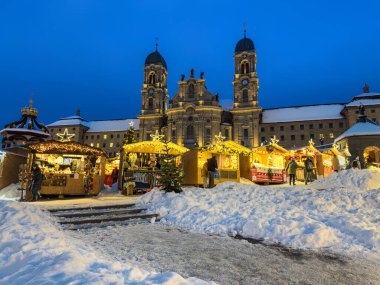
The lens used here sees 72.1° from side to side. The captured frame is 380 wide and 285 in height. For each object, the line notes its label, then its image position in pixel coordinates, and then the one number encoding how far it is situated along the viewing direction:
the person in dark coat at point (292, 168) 18.99
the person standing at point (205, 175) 17.22
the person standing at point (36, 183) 12.36
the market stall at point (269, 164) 21.95
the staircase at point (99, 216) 7.86
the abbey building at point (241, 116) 57.38
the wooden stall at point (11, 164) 16.55
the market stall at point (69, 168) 13.80
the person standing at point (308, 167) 19.17
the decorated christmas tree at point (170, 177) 11.45
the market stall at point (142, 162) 16.09
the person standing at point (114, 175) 21.90
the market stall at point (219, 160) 19.94
